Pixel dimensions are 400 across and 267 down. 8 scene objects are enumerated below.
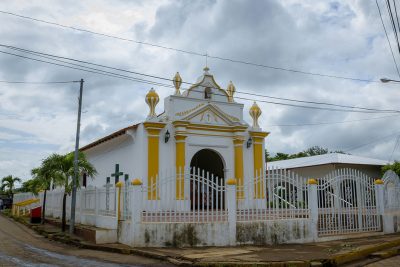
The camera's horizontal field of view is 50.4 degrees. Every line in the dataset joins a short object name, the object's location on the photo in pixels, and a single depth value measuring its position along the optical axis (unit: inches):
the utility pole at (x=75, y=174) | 588.7
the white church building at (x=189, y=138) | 645.9
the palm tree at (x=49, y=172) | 630.5
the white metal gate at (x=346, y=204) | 529.3
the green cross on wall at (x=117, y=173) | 711.7
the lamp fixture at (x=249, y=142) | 732.0
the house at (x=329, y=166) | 1007.2
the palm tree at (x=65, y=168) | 629.3
